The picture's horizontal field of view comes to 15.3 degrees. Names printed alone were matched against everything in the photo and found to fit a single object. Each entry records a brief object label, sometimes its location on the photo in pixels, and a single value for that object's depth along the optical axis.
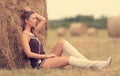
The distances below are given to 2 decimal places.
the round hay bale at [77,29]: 28.45
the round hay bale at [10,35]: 8.19
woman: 7.62
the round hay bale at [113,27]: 19.85
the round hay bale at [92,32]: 31.17
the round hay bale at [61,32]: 32.66
